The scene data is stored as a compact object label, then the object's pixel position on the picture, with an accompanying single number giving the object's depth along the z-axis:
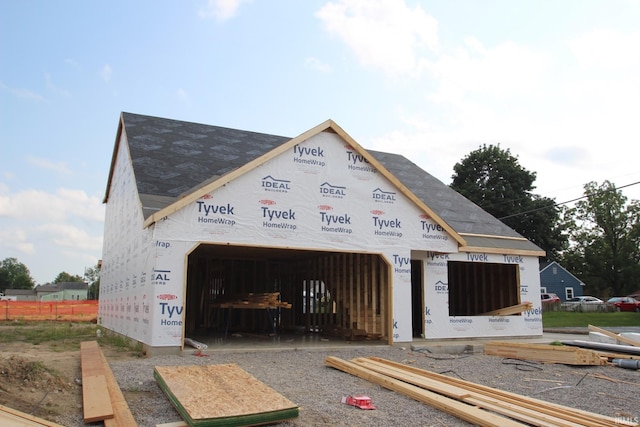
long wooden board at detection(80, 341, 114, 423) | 5.27
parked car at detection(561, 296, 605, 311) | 37.09
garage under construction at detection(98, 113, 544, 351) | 10.94
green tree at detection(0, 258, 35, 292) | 118.94
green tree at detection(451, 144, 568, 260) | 43.53
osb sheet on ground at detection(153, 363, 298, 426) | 5.02
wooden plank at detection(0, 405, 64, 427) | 3.96
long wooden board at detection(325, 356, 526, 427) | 5.30
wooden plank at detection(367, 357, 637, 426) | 5.22
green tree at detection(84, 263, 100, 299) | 120.81
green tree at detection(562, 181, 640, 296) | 53.19
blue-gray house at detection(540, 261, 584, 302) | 50.41
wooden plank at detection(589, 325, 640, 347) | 11.84
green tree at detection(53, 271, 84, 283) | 135.00
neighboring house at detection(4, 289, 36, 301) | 93.89
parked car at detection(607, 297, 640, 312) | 36.23
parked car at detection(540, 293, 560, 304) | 41.19
